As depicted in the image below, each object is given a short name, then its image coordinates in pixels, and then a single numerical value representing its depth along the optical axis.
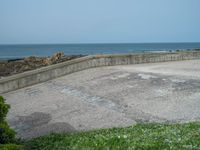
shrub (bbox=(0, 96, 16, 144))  3.48
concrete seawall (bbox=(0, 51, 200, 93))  8.10
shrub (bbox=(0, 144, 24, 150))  3.00
